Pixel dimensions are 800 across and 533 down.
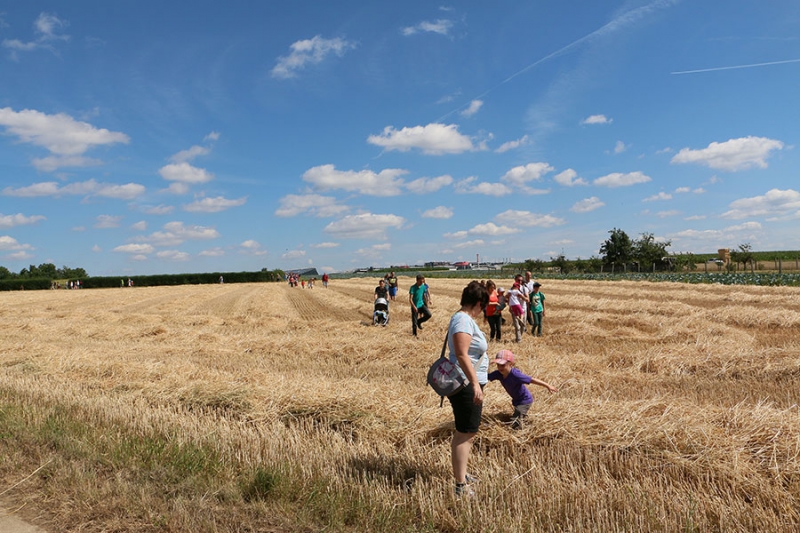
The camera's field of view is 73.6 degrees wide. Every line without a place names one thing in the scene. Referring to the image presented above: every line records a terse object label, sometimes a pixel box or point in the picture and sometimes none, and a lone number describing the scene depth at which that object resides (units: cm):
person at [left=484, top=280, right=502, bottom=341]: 1225
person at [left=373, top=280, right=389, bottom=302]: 1734
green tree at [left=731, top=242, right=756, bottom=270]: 5981
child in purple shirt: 496
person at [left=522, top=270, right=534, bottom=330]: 1393
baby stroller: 1720
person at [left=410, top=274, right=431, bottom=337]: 1402
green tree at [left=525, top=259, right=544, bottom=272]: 9221
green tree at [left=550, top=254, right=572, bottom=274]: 8700
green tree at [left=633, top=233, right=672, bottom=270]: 7344
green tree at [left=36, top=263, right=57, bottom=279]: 13127
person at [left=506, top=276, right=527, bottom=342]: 1263
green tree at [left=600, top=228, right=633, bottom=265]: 8125
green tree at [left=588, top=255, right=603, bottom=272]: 8144
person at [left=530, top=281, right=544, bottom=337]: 1347
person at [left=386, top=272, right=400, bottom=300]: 2271
